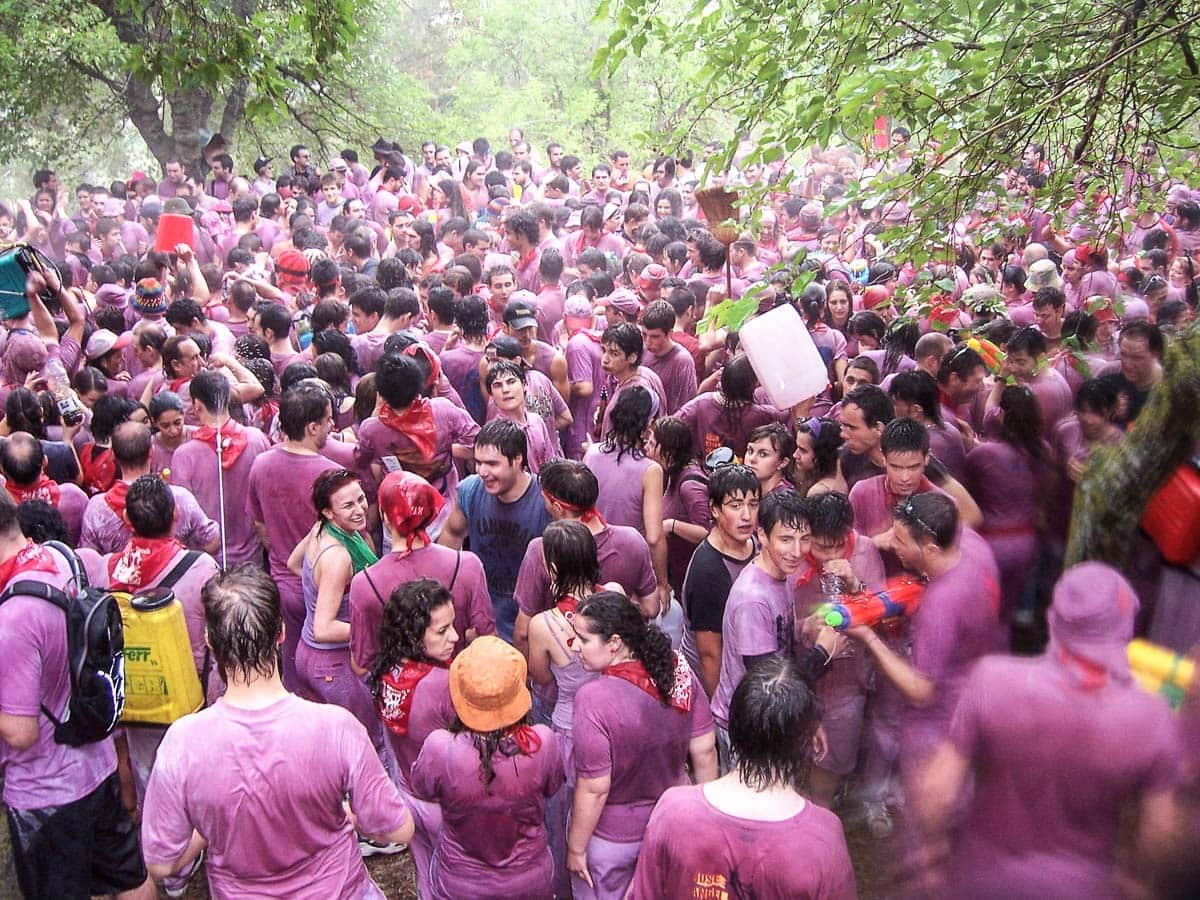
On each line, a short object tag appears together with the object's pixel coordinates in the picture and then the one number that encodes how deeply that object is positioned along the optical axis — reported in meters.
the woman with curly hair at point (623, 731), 3.10
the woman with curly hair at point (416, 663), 3.29
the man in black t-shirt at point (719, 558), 3.93
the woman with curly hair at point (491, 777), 2.92
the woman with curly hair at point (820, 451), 4.88
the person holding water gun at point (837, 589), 3.80
